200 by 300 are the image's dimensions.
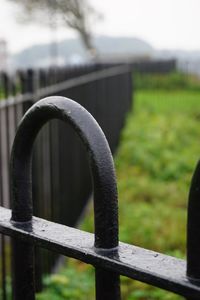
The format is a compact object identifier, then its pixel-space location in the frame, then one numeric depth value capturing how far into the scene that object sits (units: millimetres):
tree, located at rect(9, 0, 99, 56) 24953
